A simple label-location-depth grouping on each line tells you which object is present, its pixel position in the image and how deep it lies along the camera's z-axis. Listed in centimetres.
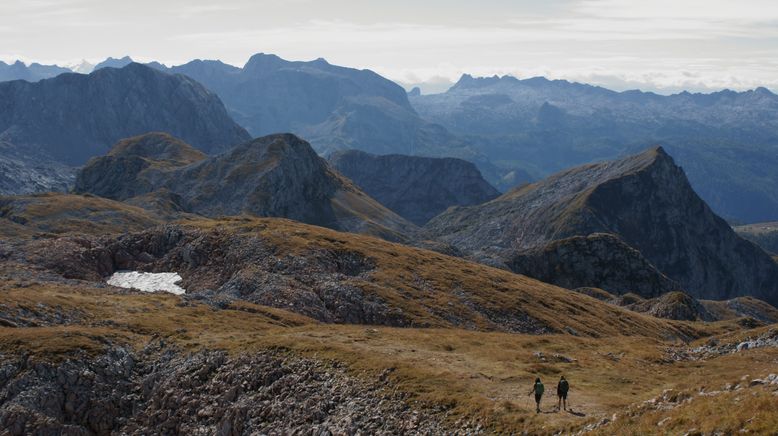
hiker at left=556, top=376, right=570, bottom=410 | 4706
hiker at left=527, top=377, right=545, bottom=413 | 4683
